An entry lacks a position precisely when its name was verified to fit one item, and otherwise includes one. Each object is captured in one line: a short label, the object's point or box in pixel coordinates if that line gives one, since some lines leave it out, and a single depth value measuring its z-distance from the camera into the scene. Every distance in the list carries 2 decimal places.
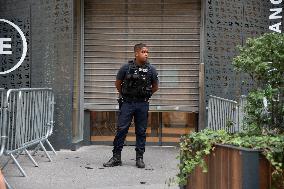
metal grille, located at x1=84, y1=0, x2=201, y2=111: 14.38
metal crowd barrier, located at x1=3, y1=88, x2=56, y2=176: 10.18
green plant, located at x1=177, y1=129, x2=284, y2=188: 5.32
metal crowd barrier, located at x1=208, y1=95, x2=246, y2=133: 12.25
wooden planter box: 5.33
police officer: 11.02
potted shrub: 6.05
